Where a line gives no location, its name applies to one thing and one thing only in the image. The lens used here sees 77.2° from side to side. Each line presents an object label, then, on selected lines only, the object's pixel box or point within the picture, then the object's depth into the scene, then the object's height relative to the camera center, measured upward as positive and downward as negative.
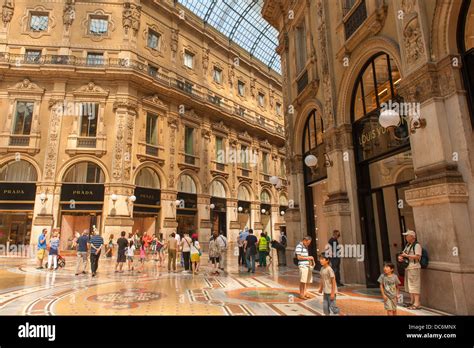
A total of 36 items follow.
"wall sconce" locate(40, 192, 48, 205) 19.03 +2.55
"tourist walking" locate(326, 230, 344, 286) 7.79 -0.62
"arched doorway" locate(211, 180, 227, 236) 26.84 +2.43
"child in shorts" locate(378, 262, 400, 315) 4.29 -0.84
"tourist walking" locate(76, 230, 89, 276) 10.97 -0.38
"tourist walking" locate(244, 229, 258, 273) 11.61 -0.63
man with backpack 5.43 -0.66
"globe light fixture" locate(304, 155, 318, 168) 10.39 +2.48
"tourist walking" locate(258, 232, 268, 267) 13.30 -0.73
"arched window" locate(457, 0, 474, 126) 5.31 +3.33
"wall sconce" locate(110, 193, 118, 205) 19.44 +2.55
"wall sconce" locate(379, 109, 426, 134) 5.75 +2.12
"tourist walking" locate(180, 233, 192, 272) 11.88 -0.63
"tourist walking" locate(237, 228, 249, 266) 13.73 -0.56
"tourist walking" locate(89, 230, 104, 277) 10.80 -0.39
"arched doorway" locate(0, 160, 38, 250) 19.39 +2.34
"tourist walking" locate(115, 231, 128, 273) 11.72 -0.53
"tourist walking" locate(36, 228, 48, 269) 12.64 -0.45
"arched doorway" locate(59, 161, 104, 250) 19.81 +2.46
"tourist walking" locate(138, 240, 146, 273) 12.43 -0.91
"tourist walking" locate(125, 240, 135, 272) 12.49 -0.73
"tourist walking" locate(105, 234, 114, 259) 17.73 -0.66
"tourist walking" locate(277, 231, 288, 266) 13.20 -0.97
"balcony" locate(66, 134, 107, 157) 20.22 +6.25
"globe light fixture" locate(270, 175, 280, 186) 11.98 +2.10
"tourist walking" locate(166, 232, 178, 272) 12.12 -0.54
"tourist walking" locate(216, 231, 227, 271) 11.62 -0.33
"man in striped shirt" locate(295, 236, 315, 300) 6.68 -0.70
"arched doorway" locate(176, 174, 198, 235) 24.00 +2.36
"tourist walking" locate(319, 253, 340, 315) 4.88 -0.91
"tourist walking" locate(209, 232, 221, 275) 11.43 -0.66
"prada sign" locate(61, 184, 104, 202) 19.81 +2.93
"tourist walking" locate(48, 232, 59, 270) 12.33 -0.58
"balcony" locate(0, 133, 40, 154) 19.72 +6.34
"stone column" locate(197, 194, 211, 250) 24.89 +1.40
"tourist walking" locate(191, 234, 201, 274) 11.25 -0.72
